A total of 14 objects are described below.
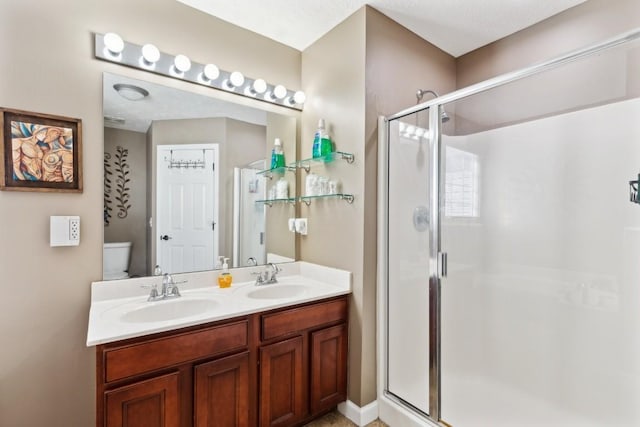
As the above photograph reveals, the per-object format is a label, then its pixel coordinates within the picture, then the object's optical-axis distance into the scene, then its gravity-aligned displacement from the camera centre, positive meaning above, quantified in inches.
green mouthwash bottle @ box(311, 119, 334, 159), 83.9 +18.1
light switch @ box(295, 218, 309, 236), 93.8 -4.4
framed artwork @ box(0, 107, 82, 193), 57.9 +11.3
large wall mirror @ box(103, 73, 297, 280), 69.5 +7.5
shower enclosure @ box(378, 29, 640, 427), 56.6 -8.5
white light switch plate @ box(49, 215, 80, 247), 60.8 -3.8
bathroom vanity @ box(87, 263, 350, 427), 50.2 -27.2
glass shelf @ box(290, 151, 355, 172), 81.0 +14.3
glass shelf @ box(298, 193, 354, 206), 80.3 +3.8
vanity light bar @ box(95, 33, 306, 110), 66.6 +34.1
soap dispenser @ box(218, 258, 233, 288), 78.9 -16.7
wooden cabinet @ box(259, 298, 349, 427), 65.0 -33.4
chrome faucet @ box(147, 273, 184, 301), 68.5 -17.3
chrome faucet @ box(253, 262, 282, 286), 83.4 -17.3
